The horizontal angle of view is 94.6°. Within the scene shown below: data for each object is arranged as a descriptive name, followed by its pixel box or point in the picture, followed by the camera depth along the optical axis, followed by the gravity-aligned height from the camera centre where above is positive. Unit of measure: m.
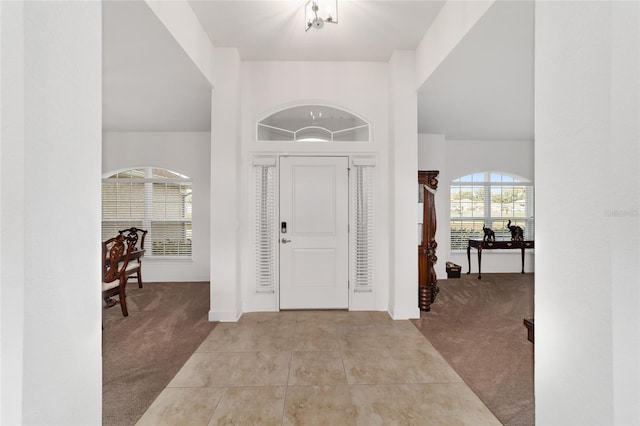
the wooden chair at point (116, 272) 3.47 -0.71
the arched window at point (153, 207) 5.69 +0.11
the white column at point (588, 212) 0.74 +0.00
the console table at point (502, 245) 5.71 -0.63
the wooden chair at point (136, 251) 4.15 -0.58
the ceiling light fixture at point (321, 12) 2.49 +1.72
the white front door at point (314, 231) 3.85 -0.24
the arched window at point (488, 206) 6.26 +0.14
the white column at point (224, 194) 3.49 +0.22
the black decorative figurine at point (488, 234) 5.88 -0.43
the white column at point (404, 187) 3.58 +0.31
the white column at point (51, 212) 0.65 +0.00
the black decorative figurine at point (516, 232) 5.93 -0.40
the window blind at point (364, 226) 3.88 -0.18
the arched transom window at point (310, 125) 3.89 +1.17
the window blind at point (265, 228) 3.83 -0.20
